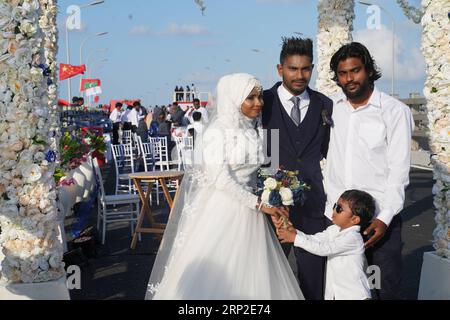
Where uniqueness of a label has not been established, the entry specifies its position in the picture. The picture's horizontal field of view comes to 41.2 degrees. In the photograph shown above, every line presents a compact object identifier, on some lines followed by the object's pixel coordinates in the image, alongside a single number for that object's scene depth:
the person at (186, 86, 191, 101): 48.34
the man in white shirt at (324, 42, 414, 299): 3.90
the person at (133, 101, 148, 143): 21.03
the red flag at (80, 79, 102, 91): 33.38
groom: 4.34
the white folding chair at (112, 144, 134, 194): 11.48
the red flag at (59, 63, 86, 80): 19.84
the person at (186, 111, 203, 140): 14.18
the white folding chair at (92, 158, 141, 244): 8.87
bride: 3.98
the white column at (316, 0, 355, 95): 8.82
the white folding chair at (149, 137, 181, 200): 13.62
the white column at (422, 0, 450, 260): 5.07
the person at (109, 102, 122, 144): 23.98
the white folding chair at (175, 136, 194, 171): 13.38
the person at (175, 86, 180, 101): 47.75
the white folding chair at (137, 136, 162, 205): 13.43
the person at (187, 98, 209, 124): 20.15
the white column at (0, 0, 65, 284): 4.80
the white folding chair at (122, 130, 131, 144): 22.64
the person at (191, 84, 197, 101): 45.78
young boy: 3.92
